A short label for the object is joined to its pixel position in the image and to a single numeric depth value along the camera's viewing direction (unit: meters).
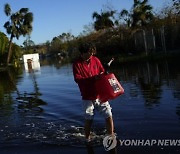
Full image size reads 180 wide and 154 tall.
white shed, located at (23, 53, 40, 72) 34.85
